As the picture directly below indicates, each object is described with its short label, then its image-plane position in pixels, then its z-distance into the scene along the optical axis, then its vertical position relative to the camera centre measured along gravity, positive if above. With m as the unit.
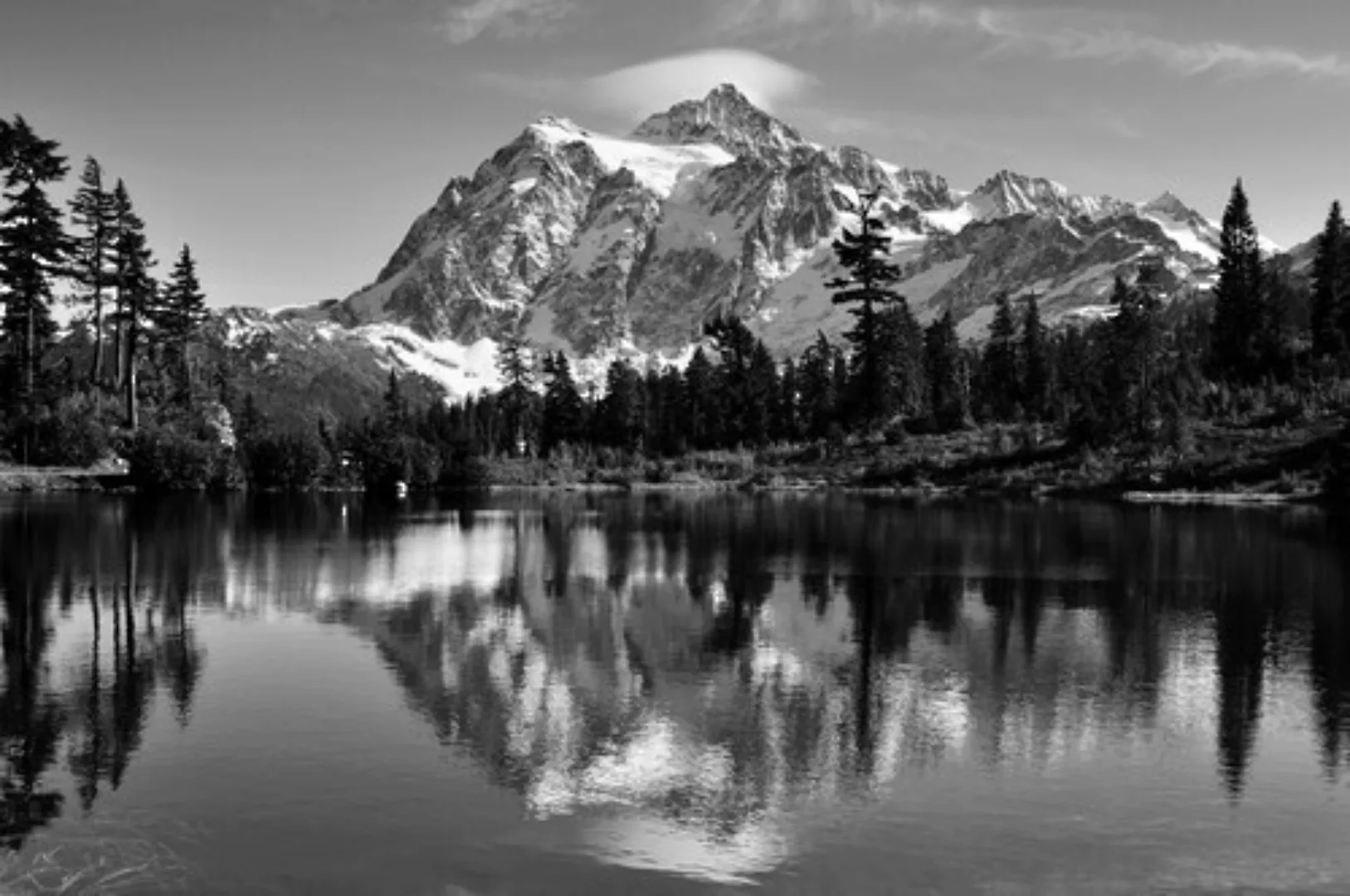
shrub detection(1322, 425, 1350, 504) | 66.56 -0.42
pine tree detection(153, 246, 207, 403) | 112.06 +12.50
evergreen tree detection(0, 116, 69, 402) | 90.69 +15.87
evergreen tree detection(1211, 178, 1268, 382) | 109.88 +14.62
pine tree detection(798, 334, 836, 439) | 148.57 +10.10
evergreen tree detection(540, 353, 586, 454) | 161.50 +5.81
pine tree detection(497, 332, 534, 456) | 170.12 +9.41
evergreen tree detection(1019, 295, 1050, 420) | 146.12 +12.40
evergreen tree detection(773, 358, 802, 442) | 140.50 +6.34
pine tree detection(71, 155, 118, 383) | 97.31 +17.12
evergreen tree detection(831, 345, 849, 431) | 116.88 +9.81
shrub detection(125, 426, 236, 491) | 95.38 -0.38
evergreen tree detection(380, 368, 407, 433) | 144.46 +6.48
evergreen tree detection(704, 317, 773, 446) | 144.50 +8.90
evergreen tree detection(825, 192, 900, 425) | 101.25 +13.98
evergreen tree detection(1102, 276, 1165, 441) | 83.44 +8.25
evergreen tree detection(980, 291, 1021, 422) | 152.50 +13.10
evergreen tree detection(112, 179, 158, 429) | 98.06 +14.08
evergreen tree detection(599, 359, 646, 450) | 162.25 +6.50
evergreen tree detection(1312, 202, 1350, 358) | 107.25 +16.28
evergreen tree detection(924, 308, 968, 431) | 147.00 +12.94
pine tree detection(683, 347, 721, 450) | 149.12 +7.10
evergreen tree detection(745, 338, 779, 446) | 143.50 +7.83
